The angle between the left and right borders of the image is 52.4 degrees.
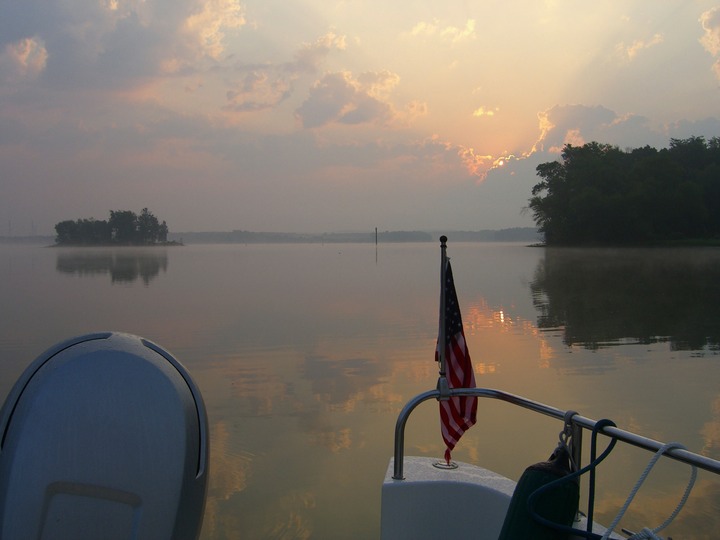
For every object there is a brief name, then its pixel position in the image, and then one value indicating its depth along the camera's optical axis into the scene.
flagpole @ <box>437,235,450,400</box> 4.03
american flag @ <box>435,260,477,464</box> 4.13
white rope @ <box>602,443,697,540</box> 2.20
